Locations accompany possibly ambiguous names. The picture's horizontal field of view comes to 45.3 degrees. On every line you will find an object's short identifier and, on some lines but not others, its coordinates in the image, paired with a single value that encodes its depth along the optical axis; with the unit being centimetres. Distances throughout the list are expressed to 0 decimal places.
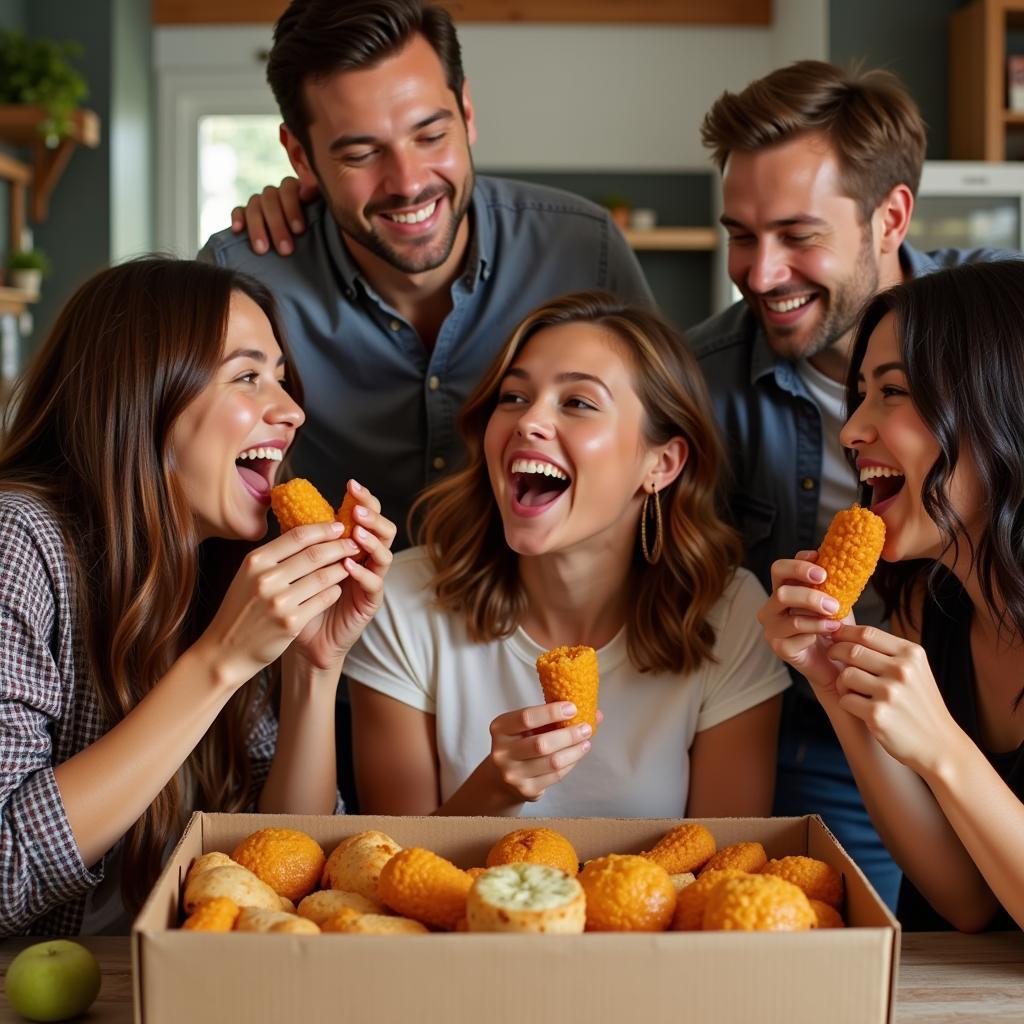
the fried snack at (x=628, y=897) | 125
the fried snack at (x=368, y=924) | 118
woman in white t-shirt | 219
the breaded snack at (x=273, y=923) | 114
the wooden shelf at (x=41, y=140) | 530
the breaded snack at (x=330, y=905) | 131
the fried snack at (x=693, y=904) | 126
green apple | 129
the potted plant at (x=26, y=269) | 542
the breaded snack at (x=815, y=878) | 134
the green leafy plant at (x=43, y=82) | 527
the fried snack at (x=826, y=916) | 128
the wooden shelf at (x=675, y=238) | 709
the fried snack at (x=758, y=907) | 116
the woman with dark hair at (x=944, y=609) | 154
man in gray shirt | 256
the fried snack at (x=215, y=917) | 116
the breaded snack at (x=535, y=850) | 139
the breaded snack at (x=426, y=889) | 127
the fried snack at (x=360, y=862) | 137
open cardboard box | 107
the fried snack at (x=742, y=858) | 142
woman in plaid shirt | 161
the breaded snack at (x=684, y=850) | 144
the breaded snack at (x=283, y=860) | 140
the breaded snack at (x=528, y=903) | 111
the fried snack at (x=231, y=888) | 126
